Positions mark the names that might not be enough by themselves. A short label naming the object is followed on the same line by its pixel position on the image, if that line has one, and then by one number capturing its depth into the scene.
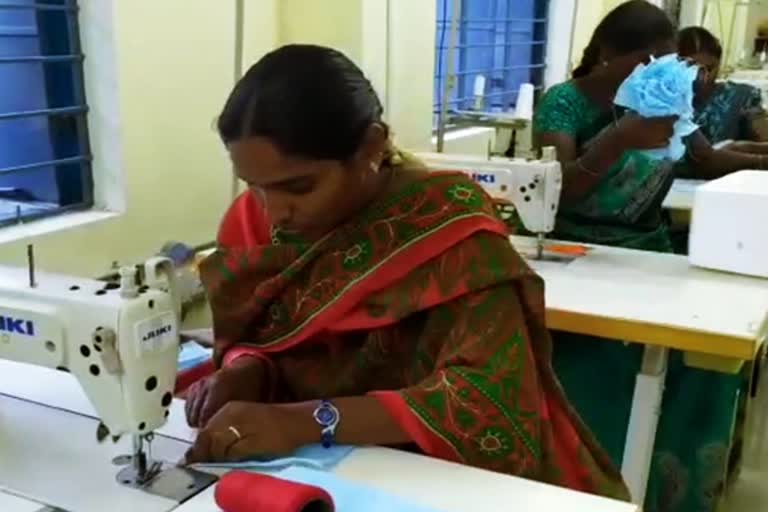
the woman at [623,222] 2.05
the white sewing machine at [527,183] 1.94
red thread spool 0.89
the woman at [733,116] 3.43
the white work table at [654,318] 1.68
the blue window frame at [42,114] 2.00
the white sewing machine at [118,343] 0.98
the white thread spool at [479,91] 3.35
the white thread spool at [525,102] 3.26
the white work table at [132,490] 0.98
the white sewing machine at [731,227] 1.96
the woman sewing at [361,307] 1.08
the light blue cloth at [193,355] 1.48
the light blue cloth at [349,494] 0.94
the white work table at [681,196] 2.83
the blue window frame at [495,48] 3.49
